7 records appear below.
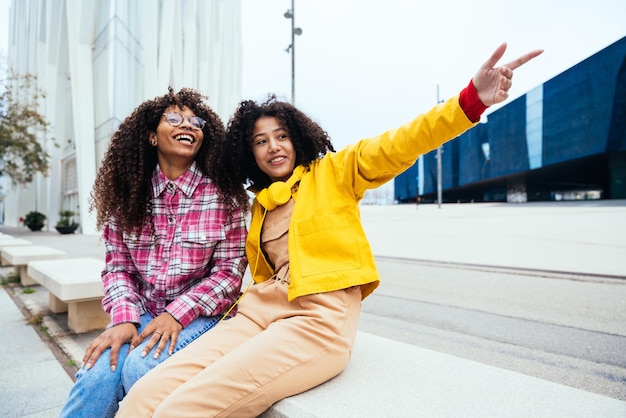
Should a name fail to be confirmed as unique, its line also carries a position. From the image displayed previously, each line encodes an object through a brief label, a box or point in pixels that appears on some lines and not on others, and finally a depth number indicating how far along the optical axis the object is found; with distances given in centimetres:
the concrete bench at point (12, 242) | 892
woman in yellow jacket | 144
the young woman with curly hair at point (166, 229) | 192
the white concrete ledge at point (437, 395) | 136
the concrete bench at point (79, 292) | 366
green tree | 1905
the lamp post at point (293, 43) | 1359
